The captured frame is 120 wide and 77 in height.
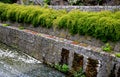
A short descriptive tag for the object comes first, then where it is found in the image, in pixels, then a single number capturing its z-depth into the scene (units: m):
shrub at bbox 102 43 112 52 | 4.23
